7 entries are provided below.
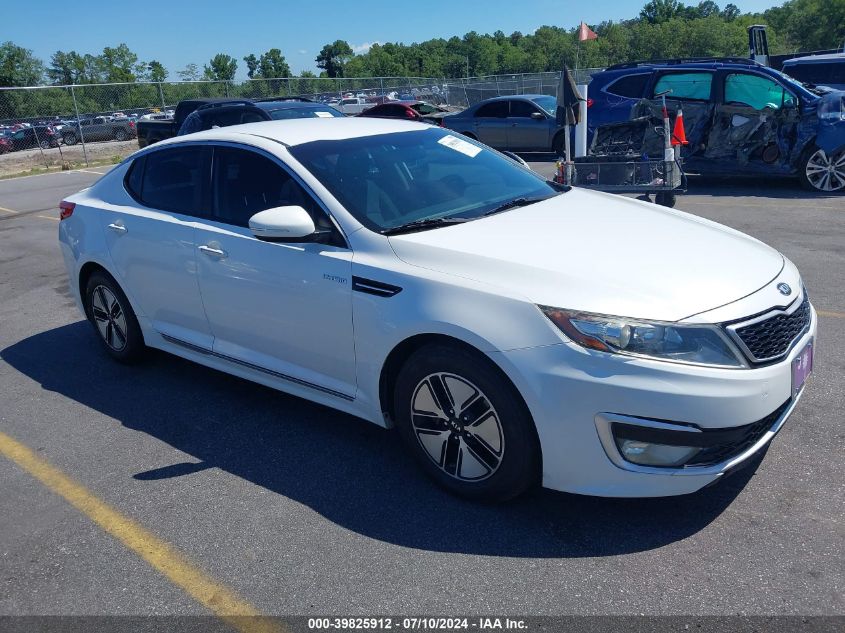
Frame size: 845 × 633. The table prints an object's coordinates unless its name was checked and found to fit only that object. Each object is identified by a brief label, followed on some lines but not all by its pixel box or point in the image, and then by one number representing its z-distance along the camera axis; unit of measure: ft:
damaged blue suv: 34.88
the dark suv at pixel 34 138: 95.20
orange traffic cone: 31.76
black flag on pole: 26.13
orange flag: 47.37
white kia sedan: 9.67
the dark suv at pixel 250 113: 41.29
